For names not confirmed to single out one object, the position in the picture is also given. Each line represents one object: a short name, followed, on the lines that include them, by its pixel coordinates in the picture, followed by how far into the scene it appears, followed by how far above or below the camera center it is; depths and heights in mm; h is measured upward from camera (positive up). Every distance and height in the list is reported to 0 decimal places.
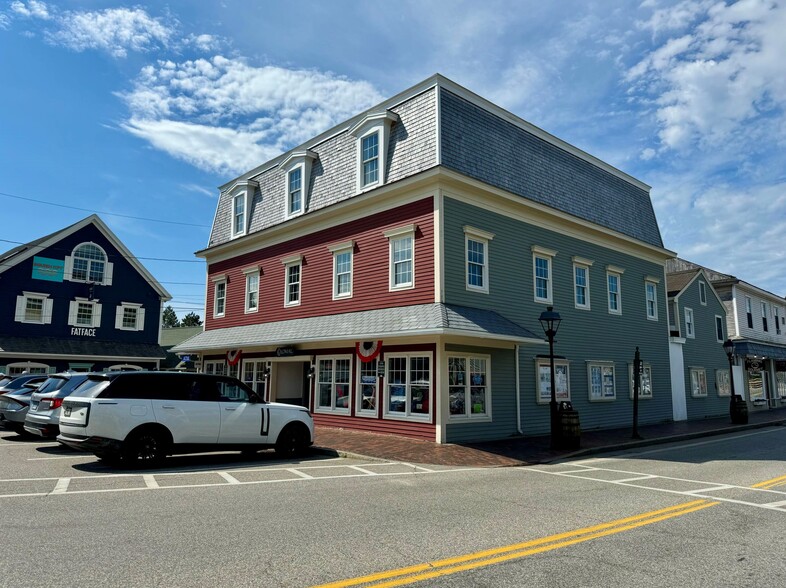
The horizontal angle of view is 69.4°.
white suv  10438 -671
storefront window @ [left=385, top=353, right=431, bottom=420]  15703 -54
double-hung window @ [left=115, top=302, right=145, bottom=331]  36938 +4253
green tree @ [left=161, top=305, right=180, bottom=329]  110438 +12550
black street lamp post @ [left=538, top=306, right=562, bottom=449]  15094 +1318
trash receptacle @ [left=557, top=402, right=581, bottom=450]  14945 -1143
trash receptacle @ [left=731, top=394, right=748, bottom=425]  23797 -1035
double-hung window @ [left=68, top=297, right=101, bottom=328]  34875 +4231
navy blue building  32594 +4714
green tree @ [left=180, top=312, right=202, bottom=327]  112938 +12483
